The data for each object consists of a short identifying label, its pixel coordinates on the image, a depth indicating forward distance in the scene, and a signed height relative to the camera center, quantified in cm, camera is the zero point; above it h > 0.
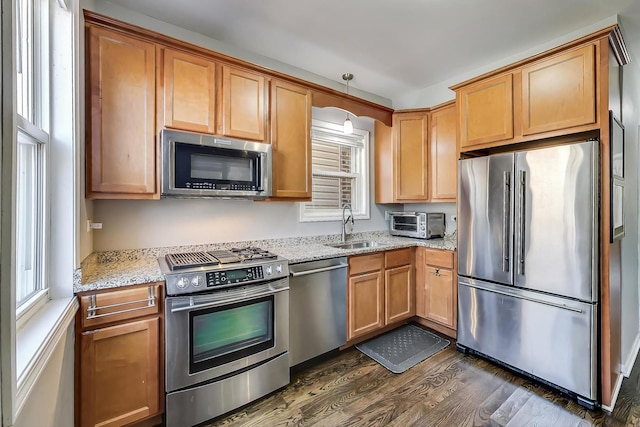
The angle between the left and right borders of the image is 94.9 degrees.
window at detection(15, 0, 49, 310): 132 +32
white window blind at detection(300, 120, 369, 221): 338 +48
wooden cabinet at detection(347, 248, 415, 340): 273 -78
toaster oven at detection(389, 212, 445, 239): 336 -15
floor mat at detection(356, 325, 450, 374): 256 -129
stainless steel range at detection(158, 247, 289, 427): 178 -79
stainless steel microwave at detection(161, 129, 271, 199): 200 +35
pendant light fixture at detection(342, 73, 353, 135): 295 +86
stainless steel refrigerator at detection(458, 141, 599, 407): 200 -39
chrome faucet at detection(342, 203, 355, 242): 344 -8
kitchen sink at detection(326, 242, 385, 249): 329 -37
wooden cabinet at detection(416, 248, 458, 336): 292 -79
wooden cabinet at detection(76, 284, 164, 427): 158 -83
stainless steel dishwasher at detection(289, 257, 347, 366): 233 -80
